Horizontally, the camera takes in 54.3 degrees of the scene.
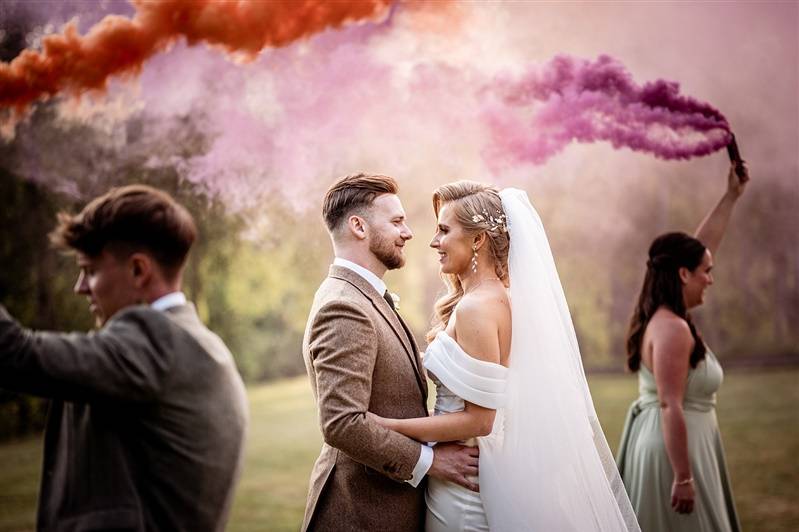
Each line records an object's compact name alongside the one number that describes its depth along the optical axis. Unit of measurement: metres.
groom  3.02
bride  3.21
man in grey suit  2.31
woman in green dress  4.30
